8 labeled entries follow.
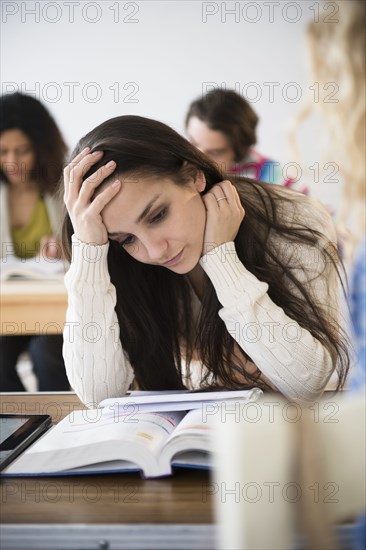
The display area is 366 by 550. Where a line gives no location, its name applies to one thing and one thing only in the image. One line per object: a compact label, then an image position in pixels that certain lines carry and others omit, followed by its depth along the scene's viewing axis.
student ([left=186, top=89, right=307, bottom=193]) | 4.62
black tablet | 2.75
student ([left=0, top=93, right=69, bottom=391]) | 4.55
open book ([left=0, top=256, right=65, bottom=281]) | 4.05
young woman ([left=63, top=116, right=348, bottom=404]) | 2.99
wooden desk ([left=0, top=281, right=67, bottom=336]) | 3.91
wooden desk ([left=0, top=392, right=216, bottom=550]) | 2.54
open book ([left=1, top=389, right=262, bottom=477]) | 2.67
